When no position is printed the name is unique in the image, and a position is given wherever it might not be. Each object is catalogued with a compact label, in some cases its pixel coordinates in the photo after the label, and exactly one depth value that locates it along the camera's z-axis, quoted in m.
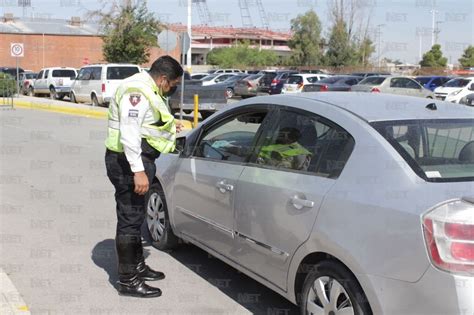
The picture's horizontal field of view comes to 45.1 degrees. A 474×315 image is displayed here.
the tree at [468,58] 69.82
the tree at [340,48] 55.16
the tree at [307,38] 63.25
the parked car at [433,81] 30.52
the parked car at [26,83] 34.78
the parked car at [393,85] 24.48
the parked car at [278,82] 32.33
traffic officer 4.02
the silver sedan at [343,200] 2.80
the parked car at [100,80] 23.19
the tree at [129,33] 34.28
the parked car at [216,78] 34.97
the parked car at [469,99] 23.19
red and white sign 24.44
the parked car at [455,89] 26.73
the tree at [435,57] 61.49
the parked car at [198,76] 38.43
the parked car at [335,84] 25.38
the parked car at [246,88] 33.72
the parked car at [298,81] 30.03
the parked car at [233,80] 32.58
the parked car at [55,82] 30.25
